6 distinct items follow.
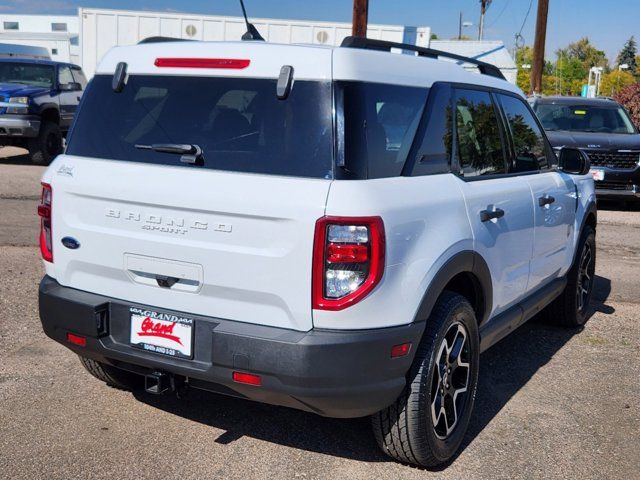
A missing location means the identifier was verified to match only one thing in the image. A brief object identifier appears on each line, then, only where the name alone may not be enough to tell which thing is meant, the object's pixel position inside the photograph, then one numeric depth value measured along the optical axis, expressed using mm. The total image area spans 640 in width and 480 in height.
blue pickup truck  14586
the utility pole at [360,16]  18844
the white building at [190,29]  22688
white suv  3023
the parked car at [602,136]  12773
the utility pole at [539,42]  26172
